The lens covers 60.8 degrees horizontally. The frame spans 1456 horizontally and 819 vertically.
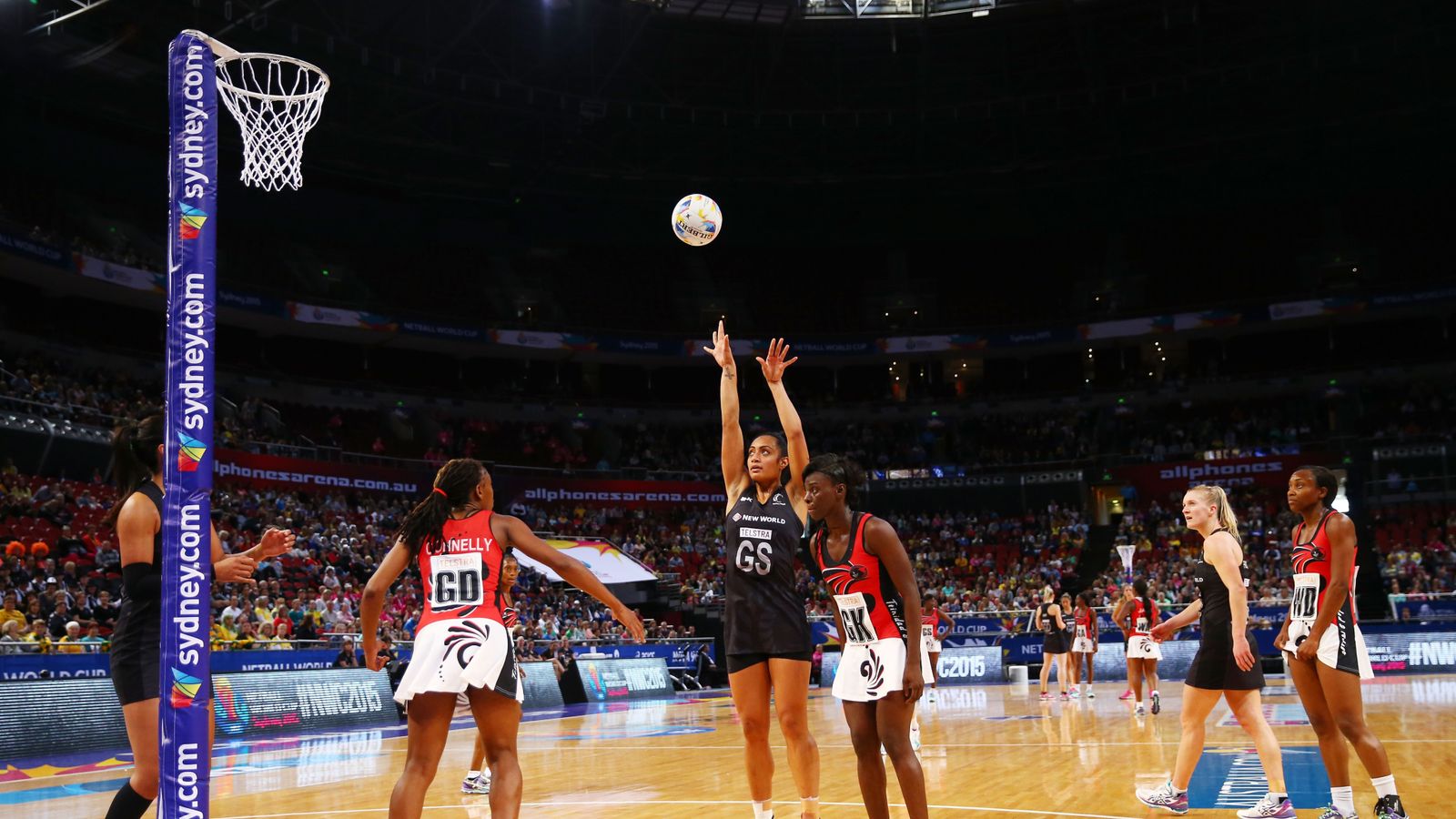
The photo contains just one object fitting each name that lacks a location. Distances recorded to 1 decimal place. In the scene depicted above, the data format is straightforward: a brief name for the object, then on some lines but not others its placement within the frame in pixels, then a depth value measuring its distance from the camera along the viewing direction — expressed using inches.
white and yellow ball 468.1
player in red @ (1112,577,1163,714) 729.0
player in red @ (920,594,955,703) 788.6
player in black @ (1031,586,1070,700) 892.9
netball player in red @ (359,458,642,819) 236.8
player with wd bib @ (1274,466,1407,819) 303.7
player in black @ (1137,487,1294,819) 324.2
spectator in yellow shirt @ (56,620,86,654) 728.3
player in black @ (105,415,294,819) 231.1
